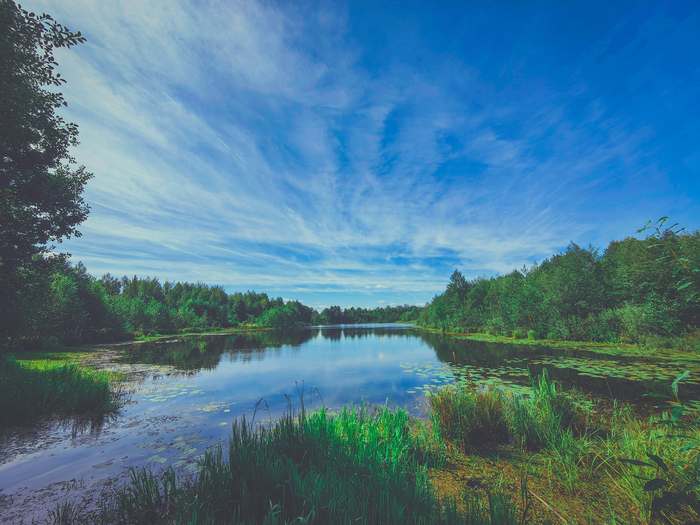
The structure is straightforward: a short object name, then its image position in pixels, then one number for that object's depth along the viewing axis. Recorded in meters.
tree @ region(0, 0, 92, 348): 5.68
